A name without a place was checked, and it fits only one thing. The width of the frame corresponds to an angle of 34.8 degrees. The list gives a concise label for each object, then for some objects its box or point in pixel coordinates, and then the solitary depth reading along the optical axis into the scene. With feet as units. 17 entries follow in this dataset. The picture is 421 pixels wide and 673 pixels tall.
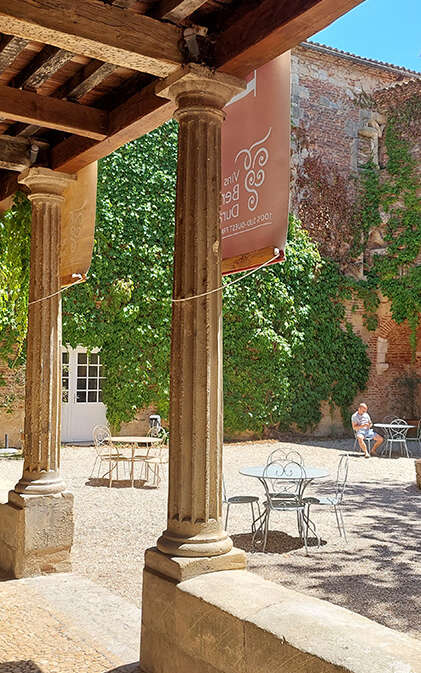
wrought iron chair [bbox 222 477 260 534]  21.04
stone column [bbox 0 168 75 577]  15.10
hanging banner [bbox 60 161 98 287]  15.88
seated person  40.27
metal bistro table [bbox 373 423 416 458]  40.82
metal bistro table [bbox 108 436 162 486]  29.35
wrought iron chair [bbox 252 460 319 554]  19.86
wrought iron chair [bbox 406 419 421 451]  46.94
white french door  43.75
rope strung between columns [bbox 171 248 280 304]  10.24
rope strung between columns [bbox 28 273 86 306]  15.70
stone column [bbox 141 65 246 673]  9.91
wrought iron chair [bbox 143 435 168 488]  30.03
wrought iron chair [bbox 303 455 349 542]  20.89
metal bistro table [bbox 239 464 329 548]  20.59
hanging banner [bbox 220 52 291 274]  10.49
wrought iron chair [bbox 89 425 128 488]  29.86
